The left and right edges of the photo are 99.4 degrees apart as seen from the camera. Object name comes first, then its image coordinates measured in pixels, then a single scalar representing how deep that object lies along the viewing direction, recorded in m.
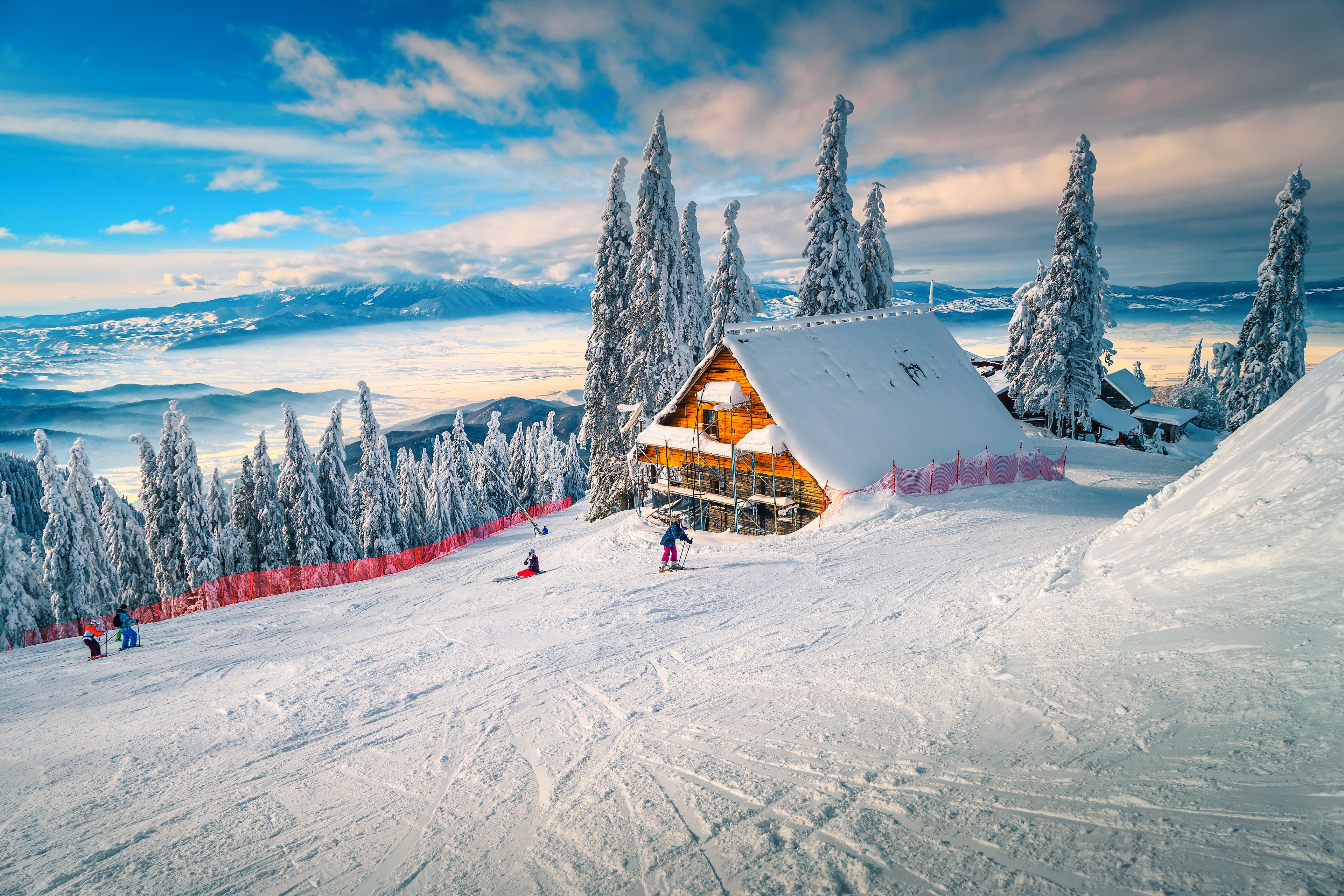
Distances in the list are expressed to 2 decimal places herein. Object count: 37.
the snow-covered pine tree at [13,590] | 26.45
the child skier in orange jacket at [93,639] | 14.45
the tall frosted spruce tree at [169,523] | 32.00
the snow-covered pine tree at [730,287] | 31.48
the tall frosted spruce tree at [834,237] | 29.16
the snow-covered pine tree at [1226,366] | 41.59
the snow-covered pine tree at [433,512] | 47.53
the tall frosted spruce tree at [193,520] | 31.91
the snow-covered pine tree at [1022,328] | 36.06
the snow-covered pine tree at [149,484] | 32.09
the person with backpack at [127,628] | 15.23
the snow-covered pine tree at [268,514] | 34.12
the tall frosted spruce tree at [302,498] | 33.72
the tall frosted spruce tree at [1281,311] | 32.28
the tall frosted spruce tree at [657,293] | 29.25
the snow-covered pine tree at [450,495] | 49.38
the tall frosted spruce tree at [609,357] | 31.44
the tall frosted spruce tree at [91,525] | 31.12
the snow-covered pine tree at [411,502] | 45.50
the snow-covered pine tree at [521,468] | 66.19
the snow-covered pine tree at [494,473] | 60.16
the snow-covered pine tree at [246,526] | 34.56
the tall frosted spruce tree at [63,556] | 29.94
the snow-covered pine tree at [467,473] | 54.97
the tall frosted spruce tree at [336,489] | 35.34
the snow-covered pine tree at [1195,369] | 63.28
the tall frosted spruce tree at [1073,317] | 30.89
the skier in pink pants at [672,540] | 15.80
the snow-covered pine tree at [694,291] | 31.14
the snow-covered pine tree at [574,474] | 71.06
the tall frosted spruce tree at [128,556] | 34.03
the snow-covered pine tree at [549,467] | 65.38
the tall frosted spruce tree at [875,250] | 34.50
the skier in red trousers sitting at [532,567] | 18.64
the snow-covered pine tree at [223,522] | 34.12
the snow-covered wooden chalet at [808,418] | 19.81
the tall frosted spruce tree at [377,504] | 36.16
